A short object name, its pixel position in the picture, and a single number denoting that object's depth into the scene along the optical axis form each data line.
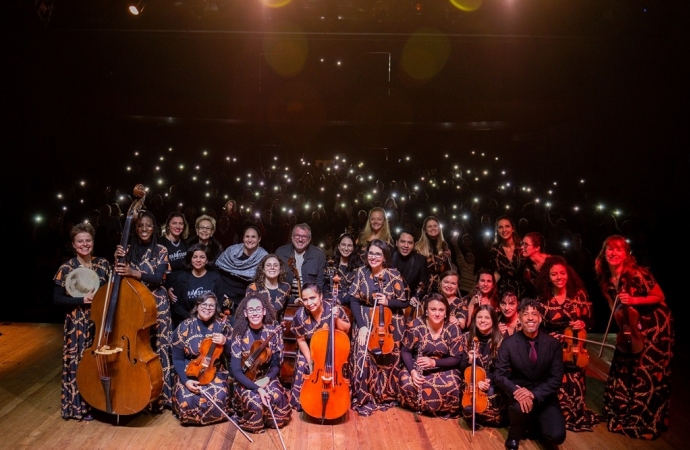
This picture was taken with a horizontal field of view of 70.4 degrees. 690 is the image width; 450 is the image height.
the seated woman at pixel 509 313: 4.03
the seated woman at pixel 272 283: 4.23
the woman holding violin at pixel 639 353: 3.68
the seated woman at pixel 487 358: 3.84
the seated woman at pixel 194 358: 3.76
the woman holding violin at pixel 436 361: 3.96
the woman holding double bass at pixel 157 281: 3.97
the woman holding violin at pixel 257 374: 3.73
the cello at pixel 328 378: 3.66
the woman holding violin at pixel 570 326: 3.82
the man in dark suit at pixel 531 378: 3.47
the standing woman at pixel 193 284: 4.25
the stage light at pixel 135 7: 5.88
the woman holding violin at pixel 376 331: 4.08
